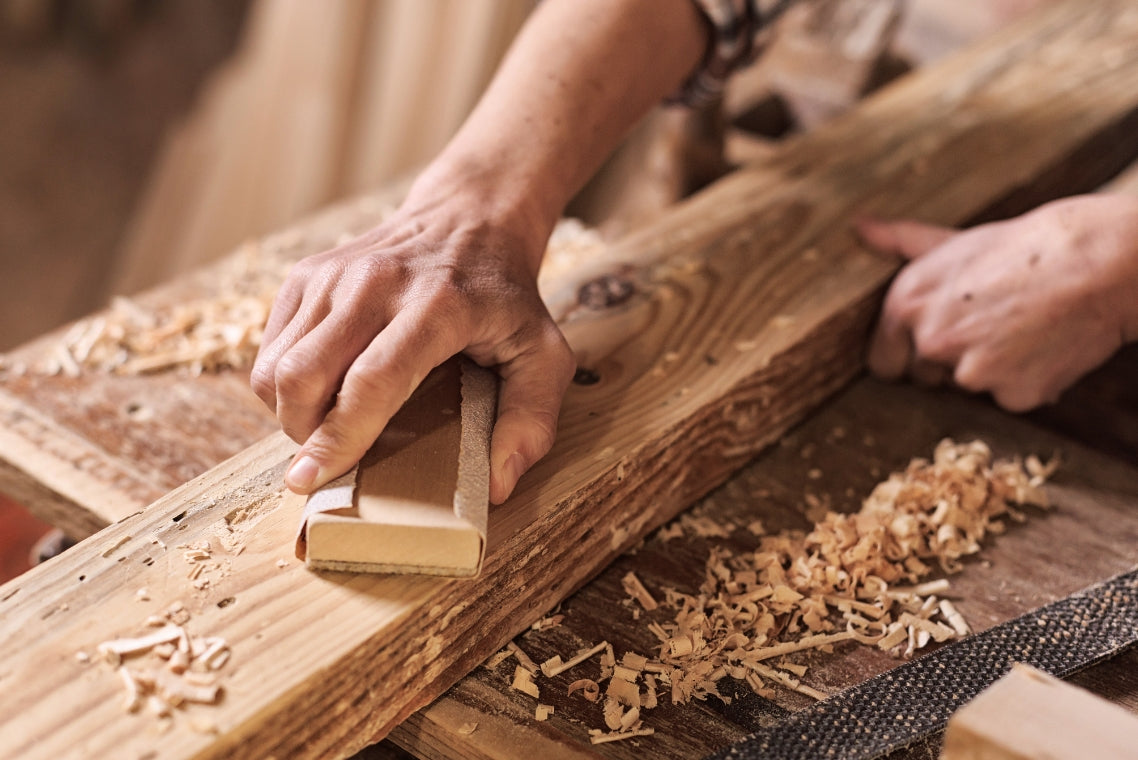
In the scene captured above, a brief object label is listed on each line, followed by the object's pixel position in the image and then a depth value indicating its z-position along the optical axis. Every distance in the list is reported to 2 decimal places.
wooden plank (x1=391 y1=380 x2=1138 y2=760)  0.87
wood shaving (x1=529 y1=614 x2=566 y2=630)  0.92
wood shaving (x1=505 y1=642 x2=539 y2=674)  0.90
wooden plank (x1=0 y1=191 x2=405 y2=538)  0.95
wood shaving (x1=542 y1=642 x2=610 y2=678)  0.89
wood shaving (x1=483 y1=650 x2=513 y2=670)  0.90
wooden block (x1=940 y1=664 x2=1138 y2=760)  0.79
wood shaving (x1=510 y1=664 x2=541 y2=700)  0.89
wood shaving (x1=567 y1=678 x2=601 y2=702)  0.88
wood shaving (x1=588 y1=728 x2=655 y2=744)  0.87
